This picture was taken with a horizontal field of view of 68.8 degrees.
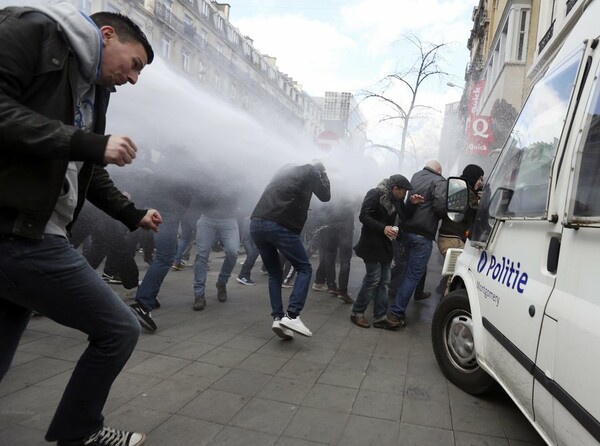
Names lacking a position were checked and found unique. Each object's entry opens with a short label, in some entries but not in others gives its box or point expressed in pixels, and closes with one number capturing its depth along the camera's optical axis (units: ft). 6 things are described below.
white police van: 5.24
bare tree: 57.77
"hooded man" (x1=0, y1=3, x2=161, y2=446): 4.82
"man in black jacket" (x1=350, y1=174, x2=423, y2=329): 15.71
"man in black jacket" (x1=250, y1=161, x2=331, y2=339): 13.38
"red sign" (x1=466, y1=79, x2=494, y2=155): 45.93
